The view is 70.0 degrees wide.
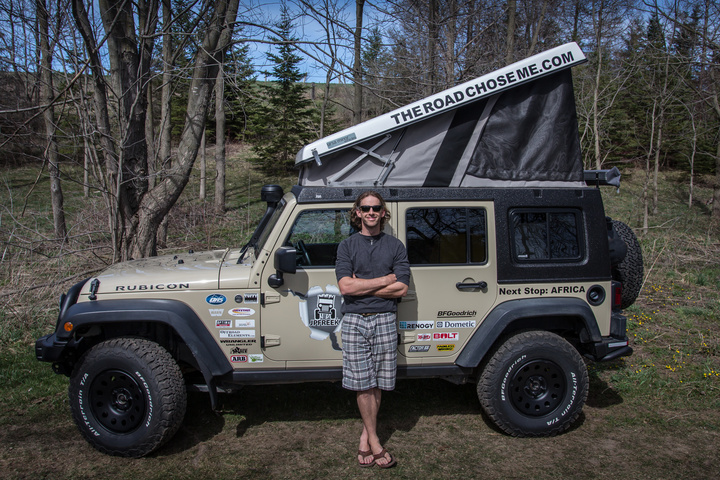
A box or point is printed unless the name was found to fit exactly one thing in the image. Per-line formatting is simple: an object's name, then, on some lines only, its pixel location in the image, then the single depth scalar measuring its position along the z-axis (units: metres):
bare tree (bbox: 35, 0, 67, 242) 6.58
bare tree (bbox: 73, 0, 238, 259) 7.02
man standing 3.56
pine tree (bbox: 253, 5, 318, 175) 22.38
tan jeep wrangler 3.78
